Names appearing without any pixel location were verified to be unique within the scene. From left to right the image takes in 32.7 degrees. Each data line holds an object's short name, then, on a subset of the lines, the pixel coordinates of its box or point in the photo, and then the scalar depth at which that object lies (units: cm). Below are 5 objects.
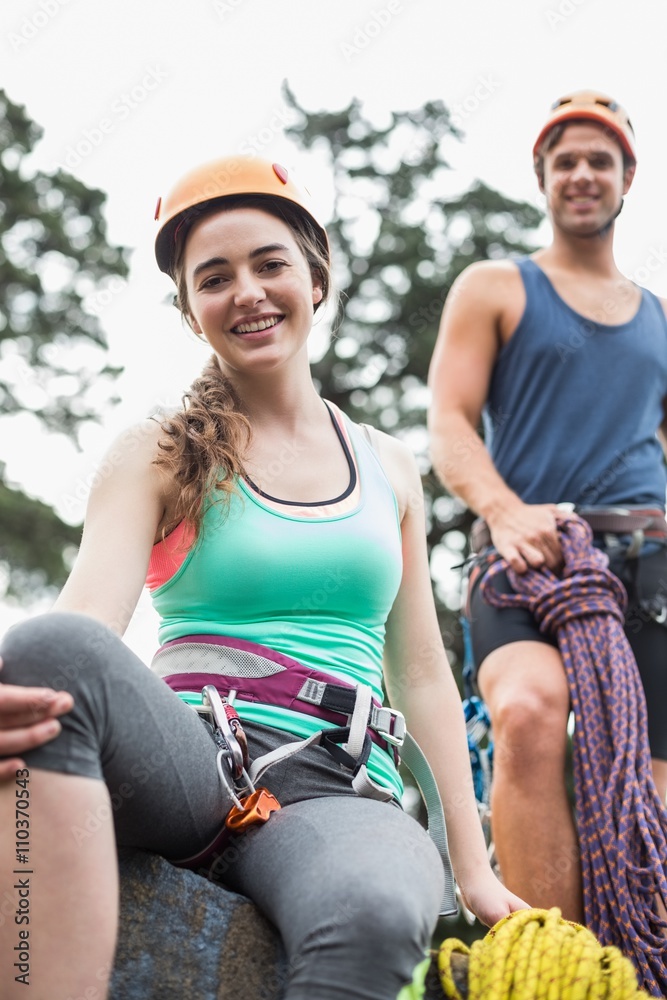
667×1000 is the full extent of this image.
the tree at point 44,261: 1027
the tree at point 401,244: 1077
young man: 296
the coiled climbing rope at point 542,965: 182
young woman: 155
